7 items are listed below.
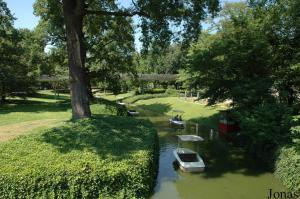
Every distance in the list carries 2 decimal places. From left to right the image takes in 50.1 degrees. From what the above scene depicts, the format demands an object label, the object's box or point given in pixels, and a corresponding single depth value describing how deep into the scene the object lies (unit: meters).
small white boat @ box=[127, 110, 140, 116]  40.04
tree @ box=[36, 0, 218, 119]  17.97
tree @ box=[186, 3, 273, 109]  21.59
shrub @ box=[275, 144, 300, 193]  14.05
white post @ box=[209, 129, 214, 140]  26.67
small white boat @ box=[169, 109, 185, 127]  31.22
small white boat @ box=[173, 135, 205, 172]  17.05
